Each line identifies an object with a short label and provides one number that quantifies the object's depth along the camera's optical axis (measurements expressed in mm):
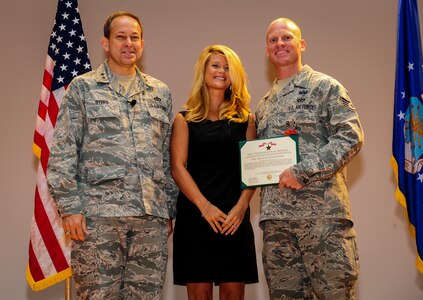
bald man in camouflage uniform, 3221
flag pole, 4650
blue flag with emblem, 4273
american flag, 4582
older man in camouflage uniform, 3186
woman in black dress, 3580
